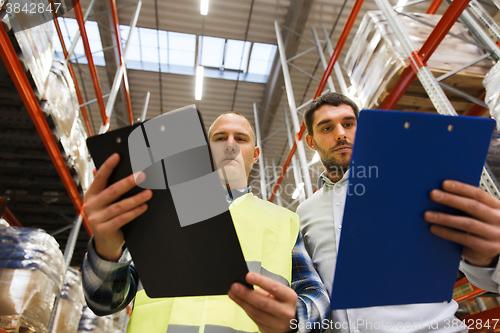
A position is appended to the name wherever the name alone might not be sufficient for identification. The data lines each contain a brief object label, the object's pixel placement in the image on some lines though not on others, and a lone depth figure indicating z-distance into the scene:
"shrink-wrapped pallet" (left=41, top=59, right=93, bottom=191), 4.16
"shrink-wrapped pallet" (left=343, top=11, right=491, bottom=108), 4.22
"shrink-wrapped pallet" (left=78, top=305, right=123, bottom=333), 5.37
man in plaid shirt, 1.00
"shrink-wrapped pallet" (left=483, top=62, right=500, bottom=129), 3.07
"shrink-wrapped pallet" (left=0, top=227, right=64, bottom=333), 3.20
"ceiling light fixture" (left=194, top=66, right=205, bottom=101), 9.93
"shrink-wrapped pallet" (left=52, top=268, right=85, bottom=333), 4.24
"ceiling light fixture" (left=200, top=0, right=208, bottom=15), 7.86
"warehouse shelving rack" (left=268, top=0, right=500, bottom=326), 3.03
